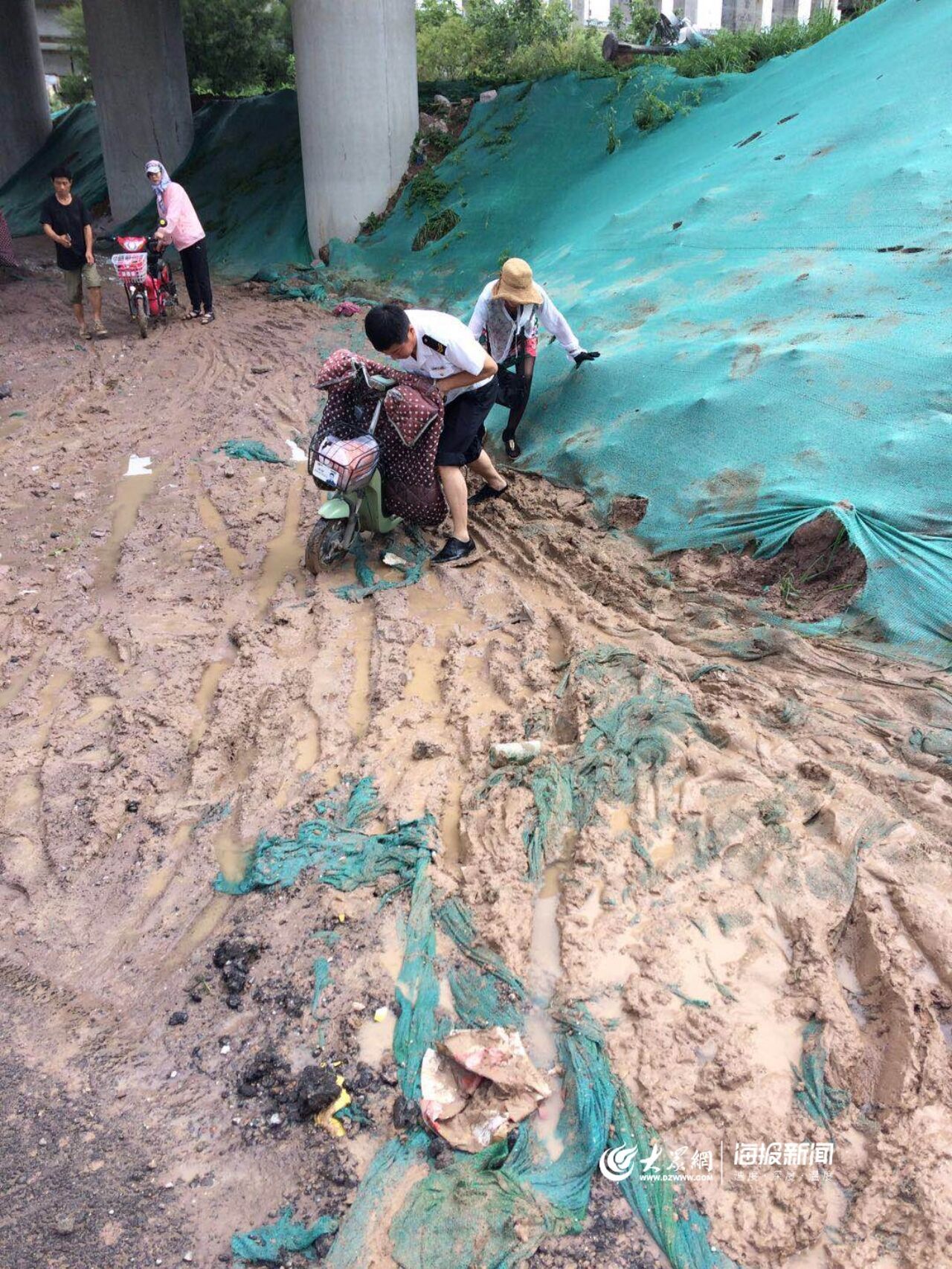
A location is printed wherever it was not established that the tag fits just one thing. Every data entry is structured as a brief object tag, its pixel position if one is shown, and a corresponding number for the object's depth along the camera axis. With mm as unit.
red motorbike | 8516
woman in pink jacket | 8414
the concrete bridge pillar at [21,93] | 17531
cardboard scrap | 2150
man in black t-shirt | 8250
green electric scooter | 4453
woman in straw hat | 5188
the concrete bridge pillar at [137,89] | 13727
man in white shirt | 4137
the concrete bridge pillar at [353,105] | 10539
